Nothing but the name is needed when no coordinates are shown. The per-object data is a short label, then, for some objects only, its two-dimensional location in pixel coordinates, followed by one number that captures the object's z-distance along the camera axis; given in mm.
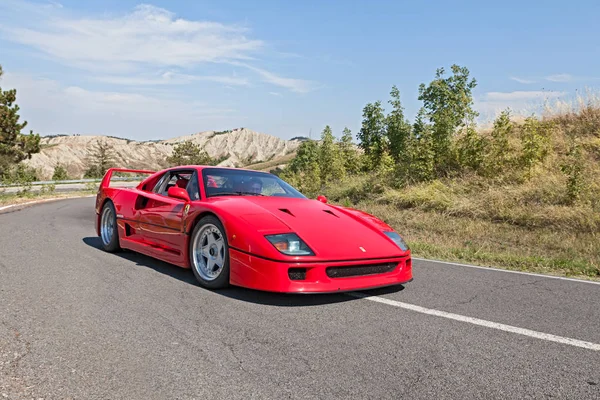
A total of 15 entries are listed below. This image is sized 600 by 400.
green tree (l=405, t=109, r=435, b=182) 13055
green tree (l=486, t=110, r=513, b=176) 11727
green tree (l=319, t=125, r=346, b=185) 18000
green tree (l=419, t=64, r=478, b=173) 13188
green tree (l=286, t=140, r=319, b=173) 39325
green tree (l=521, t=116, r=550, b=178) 11211
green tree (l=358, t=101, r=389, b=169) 17219
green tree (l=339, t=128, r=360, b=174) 19047
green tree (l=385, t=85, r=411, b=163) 16328
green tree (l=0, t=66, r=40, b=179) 41906
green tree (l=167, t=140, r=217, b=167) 69562
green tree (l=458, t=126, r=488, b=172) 12297
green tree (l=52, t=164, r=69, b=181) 60844
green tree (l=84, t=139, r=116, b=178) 67875
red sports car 3795
